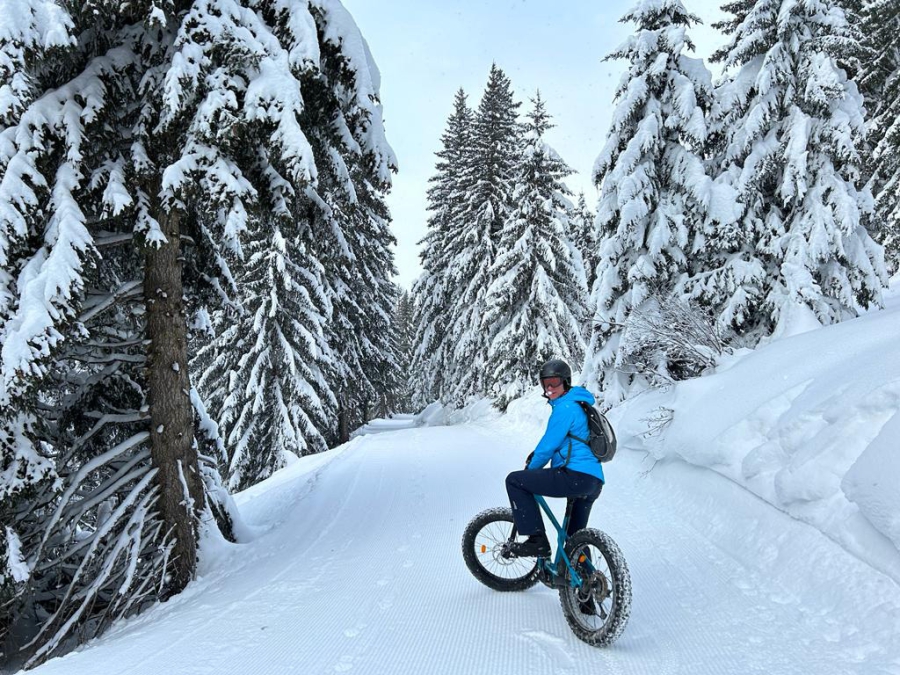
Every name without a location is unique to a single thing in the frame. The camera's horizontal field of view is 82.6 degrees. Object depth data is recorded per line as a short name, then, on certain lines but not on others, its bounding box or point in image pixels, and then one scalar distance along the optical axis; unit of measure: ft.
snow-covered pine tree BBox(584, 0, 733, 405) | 38.40
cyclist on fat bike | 12.71
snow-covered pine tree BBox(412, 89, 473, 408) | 89.92
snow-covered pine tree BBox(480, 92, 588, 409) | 61.26
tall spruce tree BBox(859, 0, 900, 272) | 54.75
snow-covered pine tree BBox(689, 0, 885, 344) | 36.52
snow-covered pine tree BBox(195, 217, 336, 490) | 57.11
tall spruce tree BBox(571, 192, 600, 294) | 94.50
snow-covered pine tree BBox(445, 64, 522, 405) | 75.01
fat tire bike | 11.19
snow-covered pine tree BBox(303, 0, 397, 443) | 18.71
